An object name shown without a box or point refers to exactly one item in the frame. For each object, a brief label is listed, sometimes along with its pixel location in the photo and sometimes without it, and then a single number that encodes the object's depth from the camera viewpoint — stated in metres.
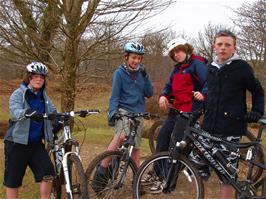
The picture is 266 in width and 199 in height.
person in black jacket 4.29
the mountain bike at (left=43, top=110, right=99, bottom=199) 4.62
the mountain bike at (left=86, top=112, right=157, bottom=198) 4.96
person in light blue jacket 4.75
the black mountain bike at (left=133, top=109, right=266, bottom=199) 4.37
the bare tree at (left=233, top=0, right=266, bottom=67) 18.12
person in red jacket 5.12
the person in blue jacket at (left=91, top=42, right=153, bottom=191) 5.22
